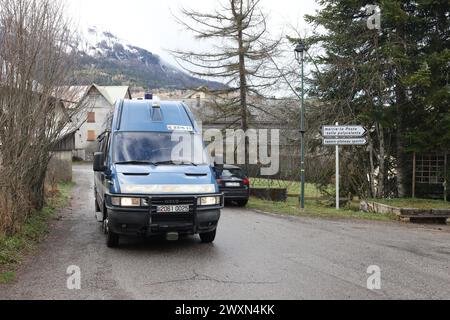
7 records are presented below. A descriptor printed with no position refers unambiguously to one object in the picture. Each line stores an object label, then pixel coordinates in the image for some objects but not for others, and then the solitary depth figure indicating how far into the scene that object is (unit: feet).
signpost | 52.65
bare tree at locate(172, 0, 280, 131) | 77.51
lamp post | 55.67
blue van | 26.43
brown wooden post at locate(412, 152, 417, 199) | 58.18
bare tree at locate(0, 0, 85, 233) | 29.58
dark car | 57.52
